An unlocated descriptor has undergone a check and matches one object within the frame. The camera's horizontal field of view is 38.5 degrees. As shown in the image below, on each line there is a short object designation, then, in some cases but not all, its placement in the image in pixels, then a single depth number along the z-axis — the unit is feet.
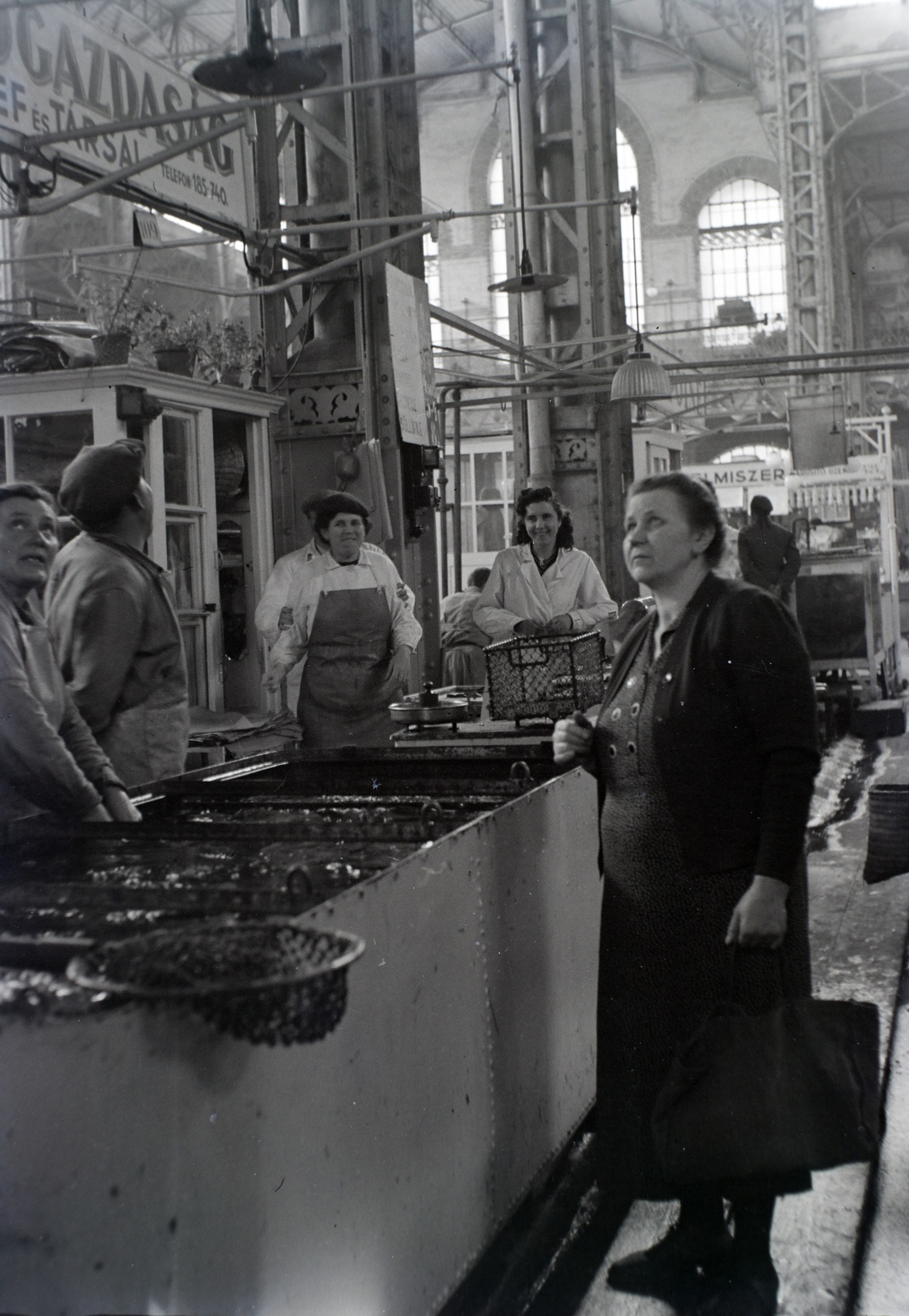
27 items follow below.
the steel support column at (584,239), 38.86
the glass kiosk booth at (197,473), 22.40
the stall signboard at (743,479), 82.99
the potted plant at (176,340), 24.07
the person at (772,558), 40.75
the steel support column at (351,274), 23.26
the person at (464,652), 27.91
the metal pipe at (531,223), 38.34
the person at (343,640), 17.97
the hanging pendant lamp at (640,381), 31.60
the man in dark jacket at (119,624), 12.56
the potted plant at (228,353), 25.02
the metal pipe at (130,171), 16.72
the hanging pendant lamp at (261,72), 14.05
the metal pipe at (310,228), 20.07
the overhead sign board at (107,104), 17.62
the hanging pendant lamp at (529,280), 27.68
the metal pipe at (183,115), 16.43
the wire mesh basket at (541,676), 13.75
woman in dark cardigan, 8.95
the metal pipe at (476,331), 28.32
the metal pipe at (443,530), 31.37
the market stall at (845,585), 41.52
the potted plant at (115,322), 22.16
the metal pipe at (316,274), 20.49
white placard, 20.84
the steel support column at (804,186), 74.23
